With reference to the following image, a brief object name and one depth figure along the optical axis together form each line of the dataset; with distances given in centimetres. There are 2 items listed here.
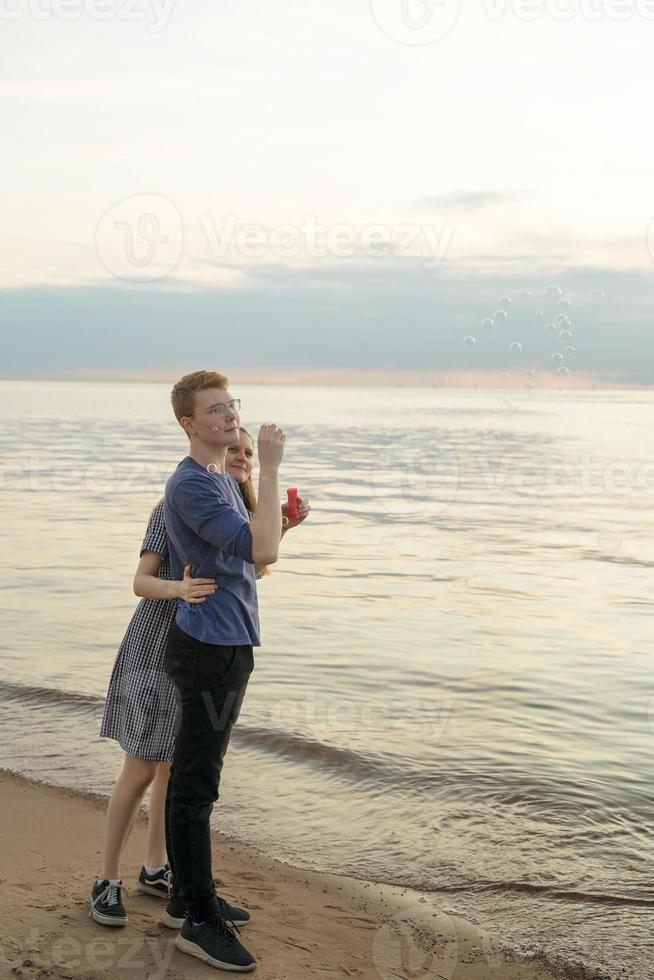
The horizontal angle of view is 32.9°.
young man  373
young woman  411
